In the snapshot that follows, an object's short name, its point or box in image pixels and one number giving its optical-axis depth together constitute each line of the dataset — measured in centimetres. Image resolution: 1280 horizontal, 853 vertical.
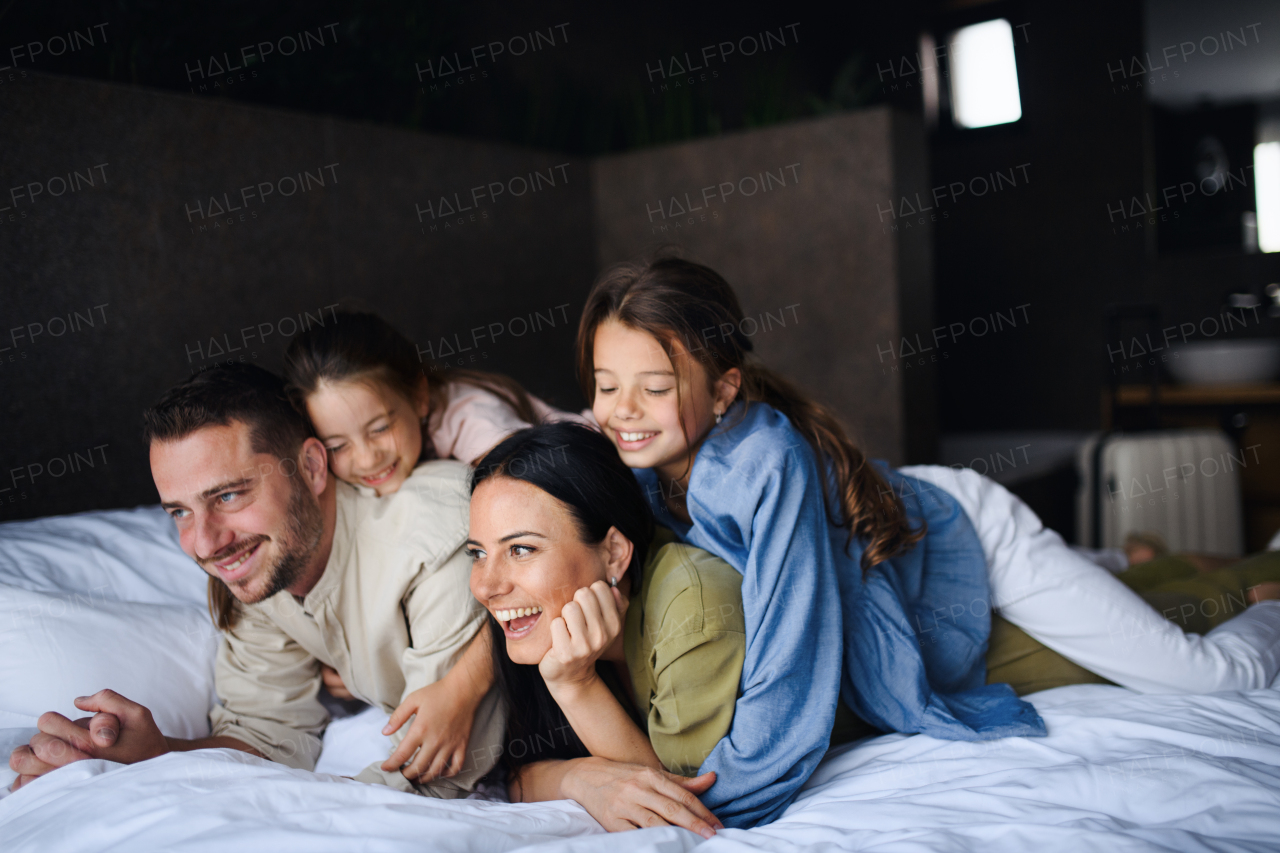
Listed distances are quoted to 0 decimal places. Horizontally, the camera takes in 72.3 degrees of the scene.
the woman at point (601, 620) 121
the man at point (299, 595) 130
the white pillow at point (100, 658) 140
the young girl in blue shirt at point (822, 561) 127
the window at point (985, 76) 486
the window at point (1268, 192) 406
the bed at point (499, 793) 102
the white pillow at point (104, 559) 159
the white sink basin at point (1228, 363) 369
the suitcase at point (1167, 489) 328
